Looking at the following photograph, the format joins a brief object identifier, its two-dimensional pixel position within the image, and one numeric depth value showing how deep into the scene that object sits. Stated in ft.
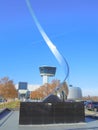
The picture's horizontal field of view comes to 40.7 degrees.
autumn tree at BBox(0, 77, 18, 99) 101.07
